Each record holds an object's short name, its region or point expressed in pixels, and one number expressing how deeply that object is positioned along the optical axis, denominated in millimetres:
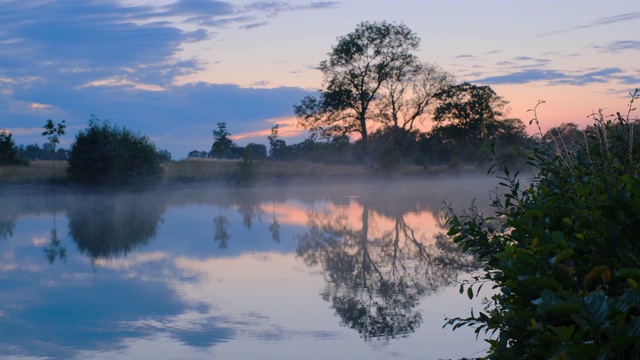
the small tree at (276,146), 66000
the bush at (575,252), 1452
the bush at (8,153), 47062
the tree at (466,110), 52438
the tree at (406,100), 47562
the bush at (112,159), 35281
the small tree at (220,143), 60719
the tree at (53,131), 47331
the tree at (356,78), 46594
